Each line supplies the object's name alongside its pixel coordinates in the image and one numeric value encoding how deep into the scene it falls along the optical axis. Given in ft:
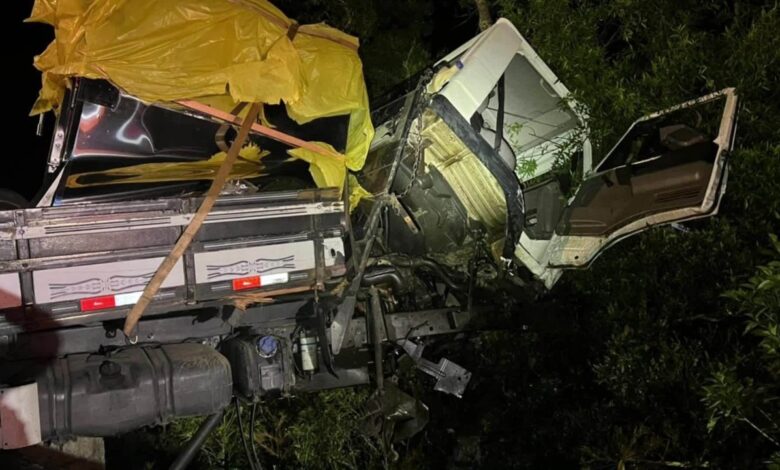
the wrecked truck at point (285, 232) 10.02
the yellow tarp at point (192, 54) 9.96
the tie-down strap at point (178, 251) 10.22
